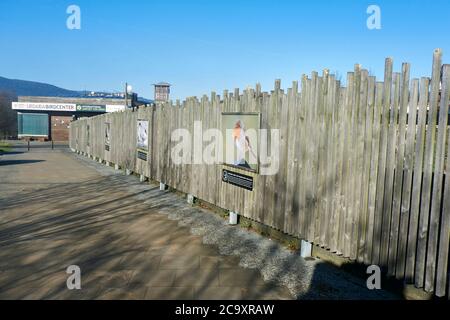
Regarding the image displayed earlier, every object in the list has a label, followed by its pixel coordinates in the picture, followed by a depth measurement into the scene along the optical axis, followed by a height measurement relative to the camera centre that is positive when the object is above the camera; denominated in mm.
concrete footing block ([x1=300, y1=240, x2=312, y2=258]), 5971 -1985
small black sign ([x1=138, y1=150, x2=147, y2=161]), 13475 -1140
